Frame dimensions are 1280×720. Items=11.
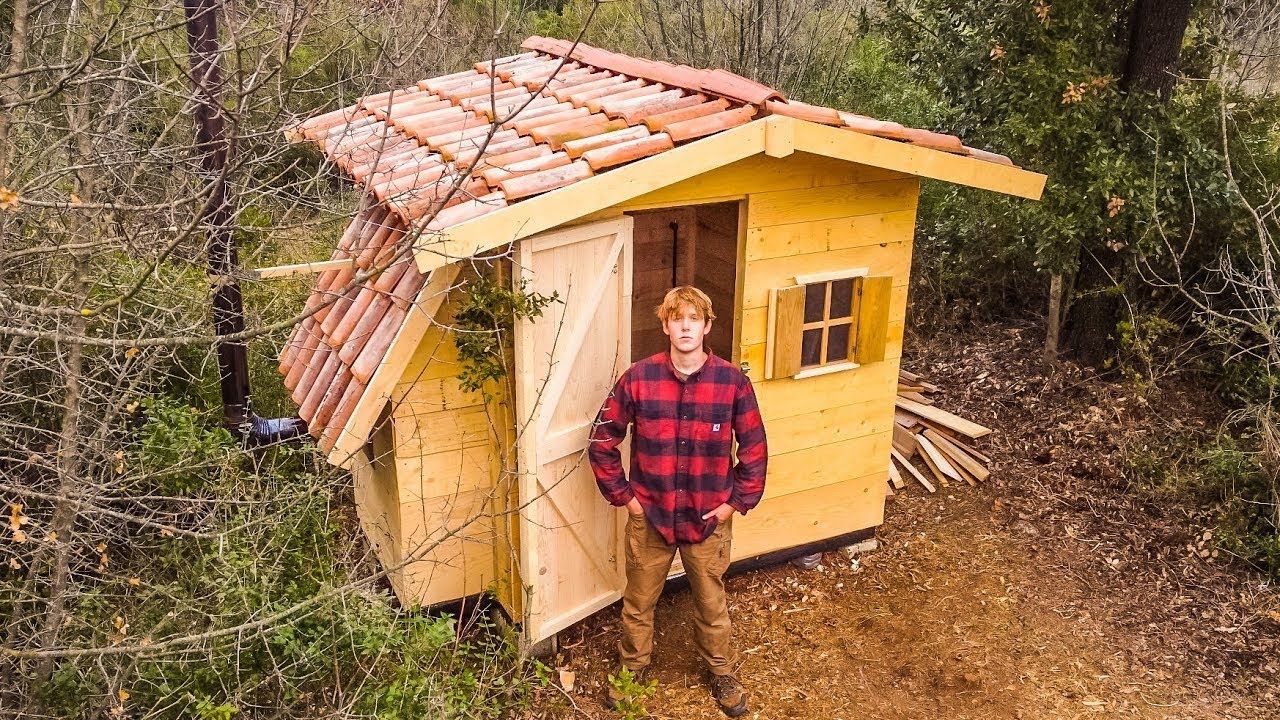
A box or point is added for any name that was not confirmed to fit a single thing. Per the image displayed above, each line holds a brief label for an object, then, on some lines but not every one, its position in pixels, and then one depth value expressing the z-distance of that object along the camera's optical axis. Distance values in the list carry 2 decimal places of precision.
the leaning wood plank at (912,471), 7.96
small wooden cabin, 5.15
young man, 5.28
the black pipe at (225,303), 5.58
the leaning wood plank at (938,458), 8.06
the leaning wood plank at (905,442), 8.23
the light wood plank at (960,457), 8.02
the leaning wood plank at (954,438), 8.20
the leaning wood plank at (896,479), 7.89
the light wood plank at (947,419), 8.24
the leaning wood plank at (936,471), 8.05
